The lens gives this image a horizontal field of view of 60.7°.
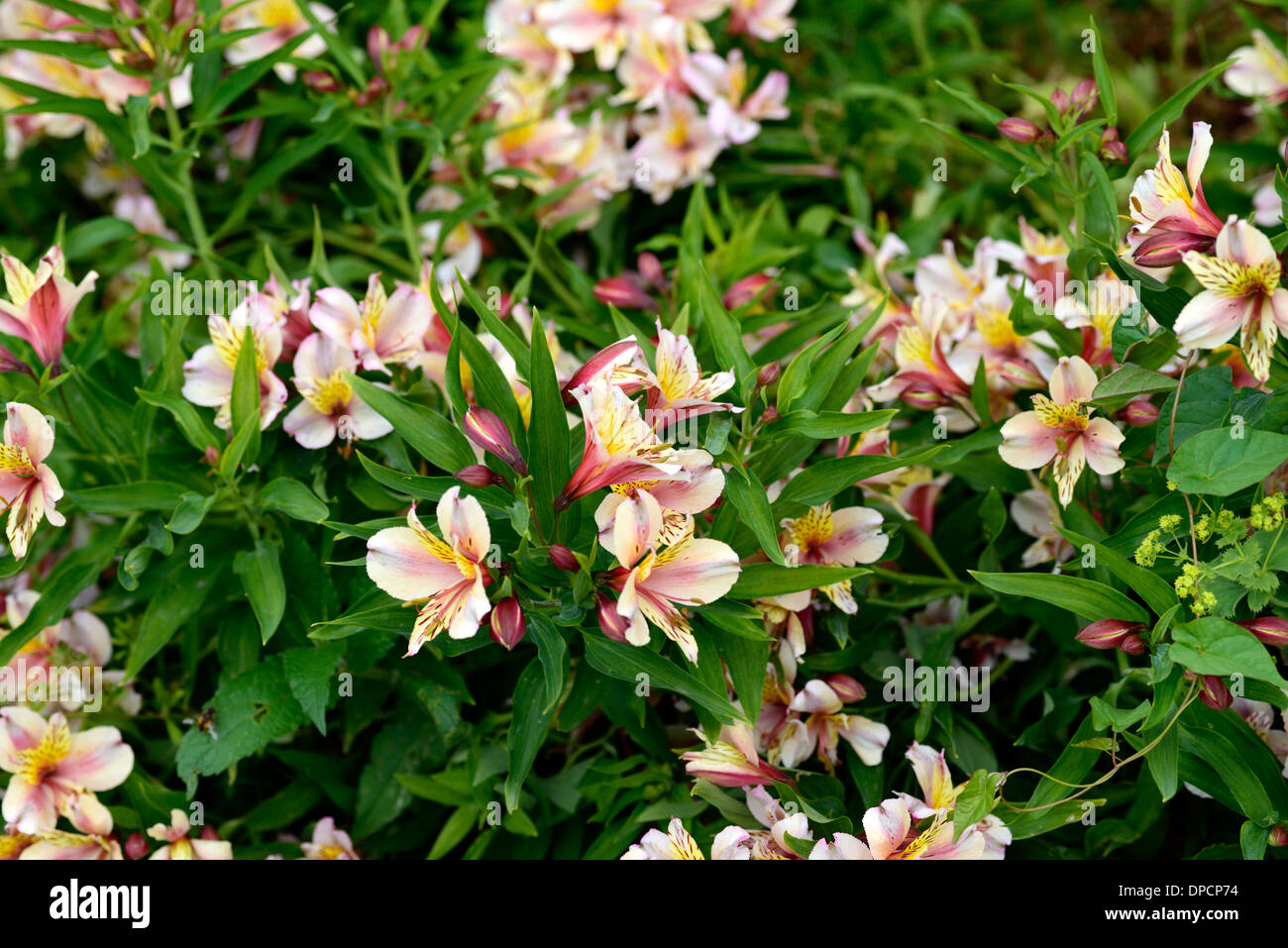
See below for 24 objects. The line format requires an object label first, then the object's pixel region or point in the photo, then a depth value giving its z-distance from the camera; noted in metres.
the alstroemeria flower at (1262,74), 1.75
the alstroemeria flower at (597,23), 1.91
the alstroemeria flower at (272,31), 1.82
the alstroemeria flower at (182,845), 1.34
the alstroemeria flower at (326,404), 1.30
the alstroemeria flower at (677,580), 1.03
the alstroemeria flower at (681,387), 1.11
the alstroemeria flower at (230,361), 1.32
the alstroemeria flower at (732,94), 1.92
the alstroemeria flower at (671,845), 1.18
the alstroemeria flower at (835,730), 1.31
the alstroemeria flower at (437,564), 1.00
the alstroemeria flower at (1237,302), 1.04
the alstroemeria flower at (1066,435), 1.20
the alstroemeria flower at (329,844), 1.42
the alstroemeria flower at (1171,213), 1.10
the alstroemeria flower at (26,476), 1.16
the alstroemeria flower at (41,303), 1.28
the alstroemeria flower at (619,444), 1.01
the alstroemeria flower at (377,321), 1.32
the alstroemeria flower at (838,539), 1.28
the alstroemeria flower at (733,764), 1.23
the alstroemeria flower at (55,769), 1.33
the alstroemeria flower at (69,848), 1.34
